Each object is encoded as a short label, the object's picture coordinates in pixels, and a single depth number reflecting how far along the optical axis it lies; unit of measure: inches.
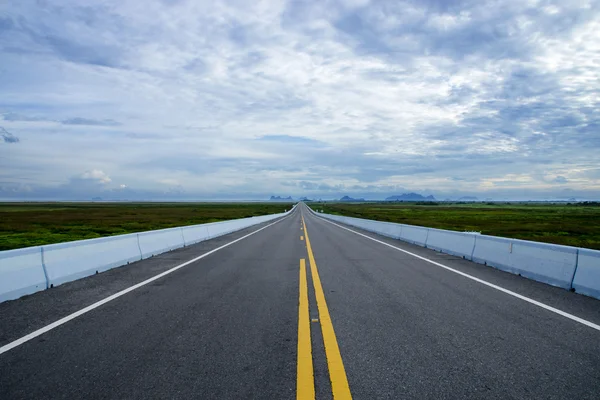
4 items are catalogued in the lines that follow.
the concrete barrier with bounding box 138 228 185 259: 507.2
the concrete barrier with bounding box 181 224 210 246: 685.8
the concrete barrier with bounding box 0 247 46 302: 269.4
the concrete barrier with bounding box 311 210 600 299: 294.7
